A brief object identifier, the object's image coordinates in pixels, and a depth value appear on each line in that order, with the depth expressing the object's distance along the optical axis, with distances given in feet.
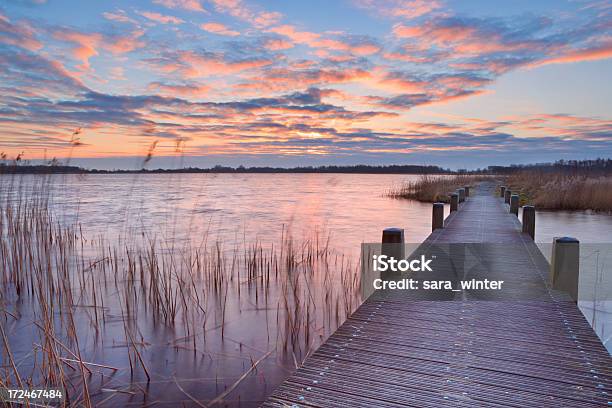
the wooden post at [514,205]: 38.88
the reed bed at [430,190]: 78.84
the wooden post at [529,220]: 27.02
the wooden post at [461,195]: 54.09
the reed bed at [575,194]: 56.75
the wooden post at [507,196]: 49.87
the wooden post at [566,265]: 13.69
